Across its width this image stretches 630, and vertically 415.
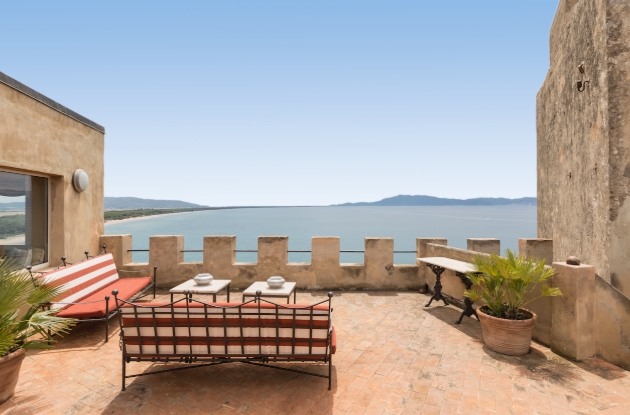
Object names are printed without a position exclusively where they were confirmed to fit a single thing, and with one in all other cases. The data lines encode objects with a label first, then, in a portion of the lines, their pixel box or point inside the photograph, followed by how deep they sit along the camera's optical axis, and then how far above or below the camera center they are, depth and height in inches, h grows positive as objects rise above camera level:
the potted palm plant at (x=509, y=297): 189.5 -56.7
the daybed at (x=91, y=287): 201.8 -62.5
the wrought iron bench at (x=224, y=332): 145.3 -57.6
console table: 243.3 -52.1
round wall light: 300.2 +26.9
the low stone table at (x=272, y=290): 218.1 -59.1
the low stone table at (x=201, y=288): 227.5 -59.1
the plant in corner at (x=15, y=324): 132.6 -51.5
